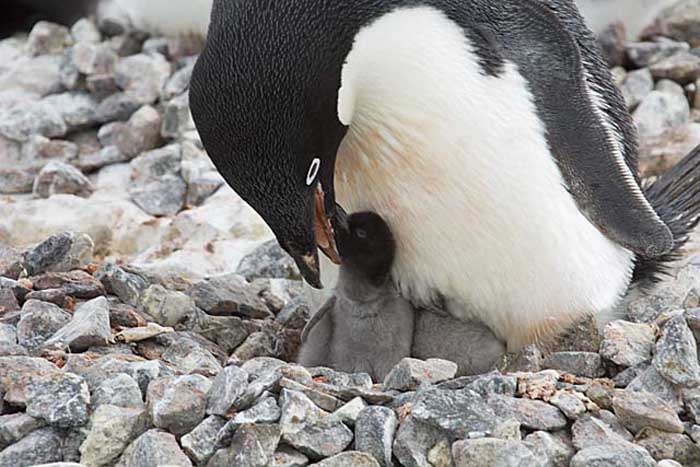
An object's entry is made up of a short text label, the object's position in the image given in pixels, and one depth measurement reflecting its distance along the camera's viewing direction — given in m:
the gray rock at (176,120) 9.11
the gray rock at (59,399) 3.98
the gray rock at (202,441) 3.88
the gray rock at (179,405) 3.97
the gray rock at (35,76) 9.91
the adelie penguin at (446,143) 4.70
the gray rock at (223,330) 6.00
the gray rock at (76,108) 9.46
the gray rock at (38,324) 5.00
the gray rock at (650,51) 10.32
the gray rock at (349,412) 4.01
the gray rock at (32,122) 9.27
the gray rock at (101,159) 9.04
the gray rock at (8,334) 4.92
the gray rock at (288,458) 3.86
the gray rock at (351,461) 3.80
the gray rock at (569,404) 4.12
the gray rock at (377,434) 3.89
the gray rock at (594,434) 3.94
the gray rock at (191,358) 4.76
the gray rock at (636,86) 9.83
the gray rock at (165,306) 5.93
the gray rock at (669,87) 9.91
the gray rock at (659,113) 9.52
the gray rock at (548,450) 3.86
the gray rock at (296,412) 3.93
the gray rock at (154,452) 3.81
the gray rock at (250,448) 3.81
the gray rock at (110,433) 3.92
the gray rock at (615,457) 3.72
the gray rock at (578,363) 4.88
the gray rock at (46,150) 9.14
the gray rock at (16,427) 3.98
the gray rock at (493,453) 3.75
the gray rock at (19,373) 4.13
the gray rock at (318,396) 4.12
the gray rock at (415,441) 3.86
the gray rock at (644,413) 4.00
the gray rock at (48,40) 10.42
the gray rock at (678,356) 4.31
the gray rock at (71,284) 5.70
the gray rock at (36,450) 3.90
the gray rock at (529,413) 4.05
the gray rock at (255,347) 5.91
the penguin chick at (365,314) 5.49
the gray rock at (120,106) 9.47
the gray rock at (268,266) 7.30
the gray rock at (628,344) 4.75
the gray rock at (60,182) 8.46
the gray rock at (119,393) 4.13
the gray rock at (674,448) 4.00
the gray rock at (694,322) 4.67
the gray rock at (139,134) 9.14
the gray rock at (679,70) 10.00
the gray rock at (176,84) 9.59
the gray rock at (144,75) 9.66
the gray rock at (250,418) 3.90
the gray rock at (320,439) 3.89
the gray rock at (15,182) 8.68
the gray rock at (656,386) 4.30
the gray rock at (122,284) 5.94
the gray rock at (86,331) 4.86
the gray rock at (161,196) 8.37
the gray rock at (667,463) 3.82
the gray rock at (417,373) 4.50
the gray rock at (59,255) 6.18
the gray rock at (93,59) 9.85
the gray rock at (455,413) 3.88
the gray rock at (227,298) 6.22
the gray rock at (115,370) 4.29
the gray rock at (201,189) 8.45
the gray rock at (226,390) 3.98
